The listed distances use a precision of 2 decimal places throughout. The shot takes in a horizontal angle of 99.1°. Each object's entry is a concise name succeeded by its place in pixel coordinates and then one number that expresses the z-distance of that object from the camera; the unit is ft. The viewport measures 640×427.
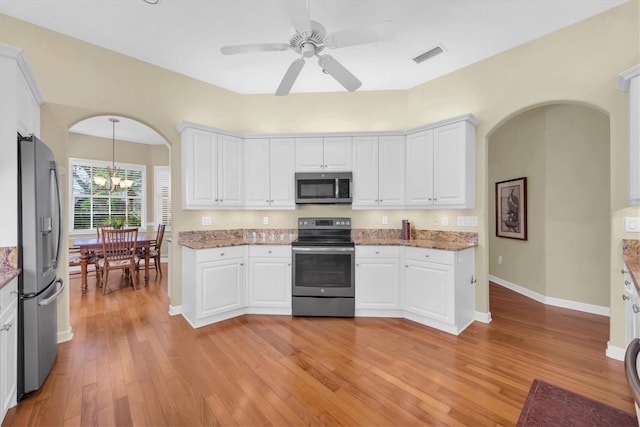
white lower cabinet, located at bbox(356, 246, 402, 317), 10.80
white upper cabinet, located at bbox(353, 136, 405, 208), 11.85
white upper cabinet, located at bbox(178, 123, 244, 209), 10.84
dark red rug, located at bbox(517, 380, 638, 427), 5.53
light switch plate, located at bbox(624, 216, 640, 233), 7.58
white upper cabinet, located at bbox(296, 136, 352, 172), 11.96
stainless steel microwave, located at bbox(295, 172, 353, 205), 11.81
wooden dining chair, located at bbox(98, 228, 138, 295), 14.07
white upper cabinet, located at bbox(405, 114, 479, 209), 10.23
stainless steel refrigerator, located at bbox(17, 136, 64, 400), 6.25
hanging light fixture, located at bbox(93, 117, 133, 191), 17.38
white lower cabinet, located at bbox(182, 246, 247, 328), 10.09
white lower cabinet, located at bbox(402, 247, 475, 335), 9.50
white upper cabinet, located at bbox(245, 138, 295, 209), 12.16
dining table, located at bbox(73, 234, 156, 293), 14.12
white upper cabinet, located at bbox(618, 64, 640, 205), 6.53
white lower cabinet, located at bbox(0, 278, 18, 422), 5.16
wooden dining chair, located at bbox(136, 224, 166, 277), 17.06
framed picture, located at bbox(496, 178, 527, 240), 13.76
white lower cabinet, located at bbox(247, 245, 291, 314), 11.14
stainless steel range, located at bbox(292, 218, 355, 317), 10.89
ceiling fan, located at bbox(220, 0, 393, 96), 6.02
